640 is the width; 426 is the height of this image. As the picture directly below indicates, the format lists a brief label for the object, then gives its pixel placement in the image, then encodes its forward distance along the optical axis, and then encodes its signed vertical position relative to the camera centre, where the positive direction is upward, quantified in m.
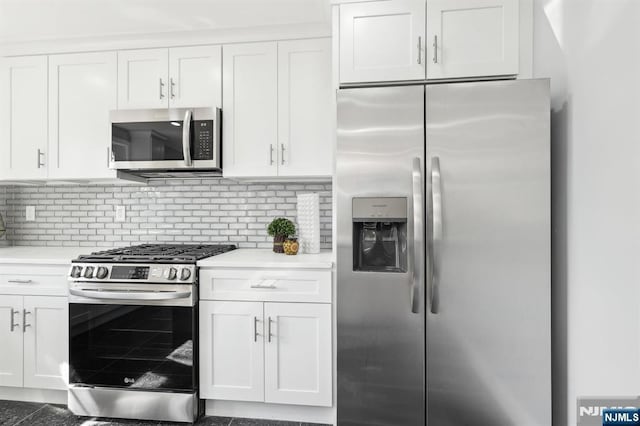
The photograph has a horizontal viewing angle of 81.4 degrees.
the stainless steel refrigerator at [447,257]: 1.72 -0.20
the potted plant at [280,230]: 2.61 -0.11
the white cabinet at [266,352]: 2.16 -0.81
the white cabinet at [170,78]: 2.56 +0.95
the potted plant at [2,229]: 3.01 -0.13
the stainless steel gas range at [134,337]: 2.19 -0.73
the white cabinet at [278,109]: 2.47 +0.71
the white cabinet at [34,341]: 2.36 -0.82
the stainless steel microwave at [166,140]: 2.49 +0.51
